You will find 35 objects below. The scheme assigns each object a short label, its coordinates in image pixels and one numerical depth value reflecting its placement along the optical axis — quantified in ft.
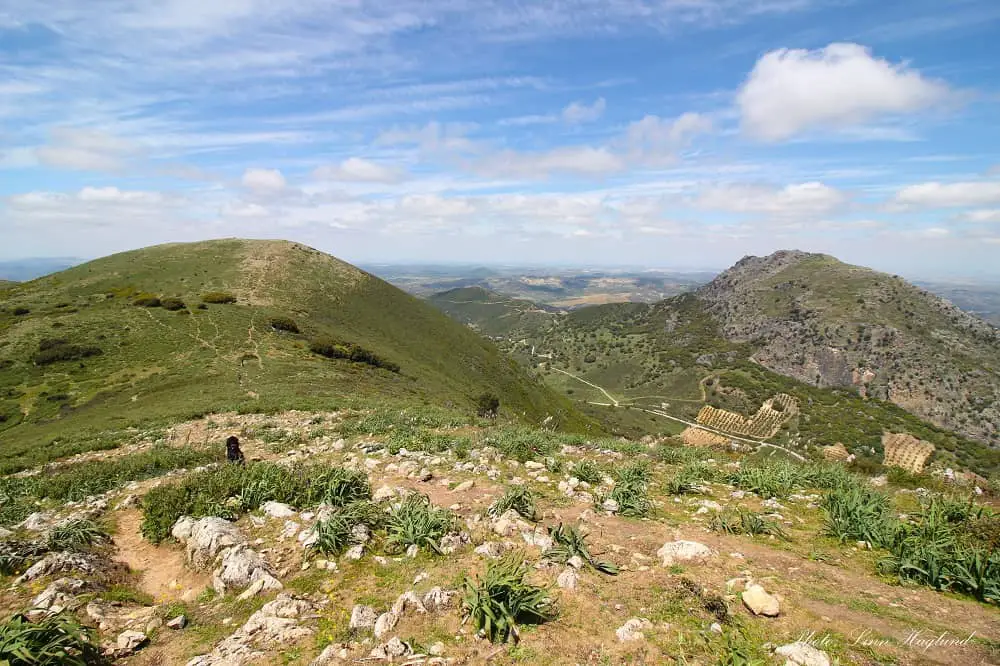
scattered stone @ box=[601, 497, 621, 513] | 29.99
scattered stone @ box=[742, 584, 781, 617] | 18.15
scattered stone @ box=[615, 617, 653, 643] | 17.06
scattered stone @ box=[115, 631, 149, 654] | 16.79
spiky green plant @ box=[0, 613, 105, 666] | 13.92
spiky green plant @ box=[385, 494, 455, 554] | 24.26
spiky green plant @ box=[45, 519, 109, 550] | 23.86
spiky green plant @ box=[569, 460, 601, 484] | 36.68
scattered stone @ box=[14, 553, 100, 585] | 20.95
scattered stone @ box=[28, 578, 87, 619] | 17.66
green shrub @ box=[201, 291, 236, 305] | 178.91
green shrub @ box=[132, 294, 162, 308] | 166.20
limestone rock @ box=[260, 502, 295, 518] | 28.37
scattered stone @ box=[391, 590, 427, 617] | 18.61
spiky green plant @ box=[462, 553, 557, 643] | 17.17
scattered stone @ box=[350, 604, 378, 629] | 18.02
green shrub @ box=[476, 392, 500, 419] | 135.06
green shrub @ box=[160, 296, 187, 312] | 164.00
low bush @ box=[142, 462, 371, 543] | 27.55
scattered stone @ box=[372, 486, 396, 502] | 31.33
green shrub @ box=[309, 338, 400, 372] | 142.92
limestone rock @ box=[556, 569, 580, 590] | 20.46
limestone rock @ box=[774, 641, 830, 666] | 15.14
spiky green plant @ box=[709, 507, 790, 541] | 26.68
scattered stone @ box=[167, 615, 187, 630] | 18.44
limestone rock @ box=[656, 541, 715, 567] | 23.12
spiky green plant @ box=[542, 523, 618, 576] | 22.20
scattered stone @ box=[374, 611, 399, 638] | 17.58
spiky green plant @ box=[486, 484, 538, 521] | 28.17
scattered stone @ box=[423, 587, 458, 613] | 19.01
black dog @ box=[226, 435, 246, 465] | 42.14
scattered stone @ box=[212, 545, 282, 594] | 20.89
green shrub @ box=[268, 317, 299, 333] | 160.60
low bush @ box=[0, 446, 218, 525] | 34.27
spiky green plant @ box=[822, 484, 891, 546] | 24.98
